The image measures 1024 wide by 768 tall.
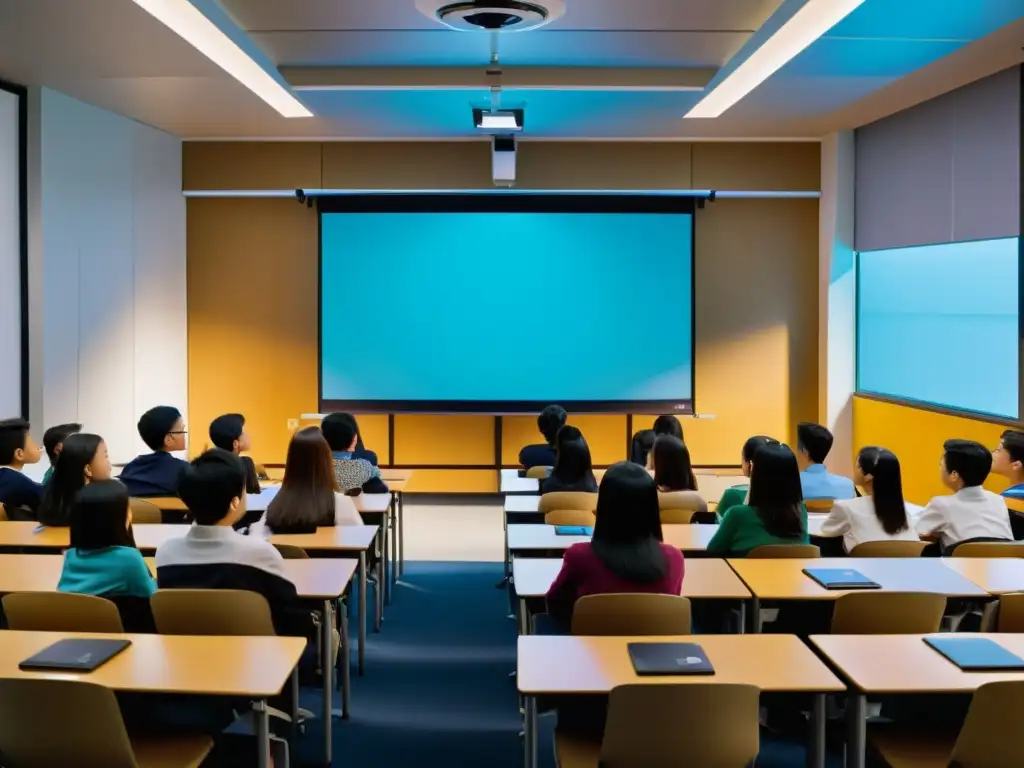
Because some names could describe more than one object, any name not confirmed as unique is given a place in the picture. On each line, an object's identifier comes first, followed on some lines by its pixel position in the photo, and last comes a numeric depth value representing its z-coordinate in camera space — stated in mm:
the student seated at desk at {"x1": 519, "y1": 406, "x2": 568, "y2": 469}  7004
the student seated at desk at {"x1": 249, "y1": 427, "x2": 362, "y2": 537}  4559
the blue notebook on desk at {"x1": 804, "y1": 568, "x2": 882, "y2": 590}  3660
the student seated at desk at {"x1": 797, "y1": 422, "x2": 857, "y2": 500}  5496
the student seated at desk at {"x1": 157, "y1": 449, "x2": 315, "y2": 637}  3367
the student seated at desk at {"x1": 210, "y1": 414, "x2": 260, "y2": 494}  5863
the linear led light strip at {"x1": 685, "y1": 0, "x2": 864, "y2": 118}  5176
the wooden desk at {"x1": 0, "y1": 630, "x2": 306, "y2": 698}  2605
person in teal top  3262
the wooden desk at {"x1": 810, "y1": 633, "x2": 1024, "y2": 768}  2633
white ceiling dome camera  5066
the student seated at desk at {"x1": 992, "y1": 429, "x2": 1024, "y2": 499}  4984
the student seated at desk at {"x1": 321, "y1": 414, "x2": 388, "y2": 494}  5621
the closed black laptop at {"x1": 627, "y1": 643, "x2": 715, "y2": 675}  2705
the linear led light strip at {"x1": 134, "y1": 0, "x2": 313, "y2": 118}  5223
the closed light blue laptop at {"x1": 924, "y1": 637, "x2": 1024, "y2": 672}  2738
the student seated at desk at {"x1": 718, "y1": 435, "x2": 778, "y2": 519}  5004
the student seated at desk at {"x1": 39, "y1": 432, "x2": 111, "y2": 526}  4410
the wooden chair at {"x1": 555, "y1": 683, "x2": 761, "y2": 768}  2477
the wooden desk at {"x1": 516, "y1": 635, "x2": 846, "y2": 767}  2637
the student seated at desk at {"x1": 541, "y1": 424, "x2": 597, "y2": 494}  5672
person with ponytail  4422
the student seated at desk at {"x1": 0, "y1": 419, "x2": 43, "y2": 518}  5117
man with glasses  5445
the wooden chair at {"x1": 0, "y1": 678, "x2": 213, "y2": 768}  2492
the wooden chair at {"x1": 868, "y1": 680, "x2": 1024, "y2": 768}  2484
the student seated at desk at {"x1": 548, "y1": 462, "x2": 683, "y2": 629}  3283
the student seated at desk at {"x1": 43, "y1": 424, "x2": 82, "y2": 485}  5297
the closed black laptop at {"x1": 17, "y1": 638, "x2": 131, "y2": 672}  2729
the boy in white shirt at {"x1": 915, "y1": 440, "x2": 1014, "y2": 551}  4555
